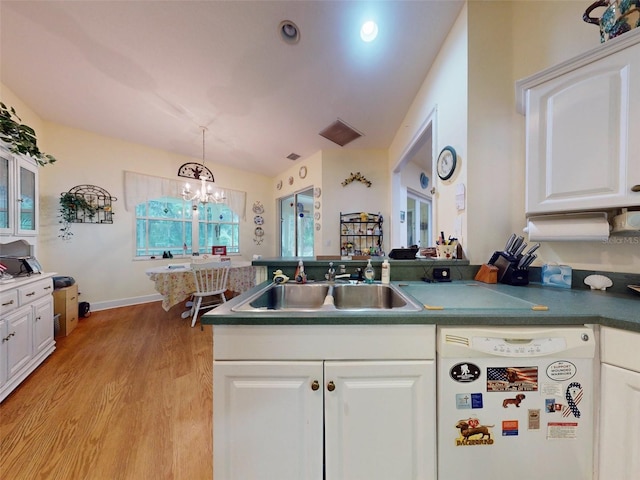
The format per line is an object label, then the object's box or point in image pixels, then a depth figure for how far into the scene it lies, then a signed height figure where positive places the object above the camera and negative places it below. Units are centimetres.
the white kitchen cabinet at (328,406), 83 -66
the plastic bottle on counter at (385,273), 134 -22
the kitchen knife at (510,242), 135 -2
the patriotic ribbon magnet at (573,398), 80 -61
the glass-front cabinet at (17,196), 188 +40
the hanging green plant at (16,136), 179 +91
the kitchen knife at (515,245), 132 -4
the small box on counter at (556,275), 122 -22
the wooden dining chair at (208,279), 293 -59
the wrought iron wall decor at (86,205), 316 +51
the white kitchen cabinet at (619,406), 73 -59
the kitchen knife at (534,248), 127 -6
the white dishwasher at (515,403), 80 -63
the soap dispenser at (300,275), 140 -25
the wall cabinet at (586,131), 89 +50
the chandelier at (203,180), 330 +103
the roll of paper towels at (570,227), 104 +6
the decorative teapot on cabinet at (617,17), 92 +99
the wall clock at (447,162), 158 +59
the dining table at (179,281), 275 -60
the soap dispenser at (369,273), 139 -23
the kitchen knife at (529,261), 127 -14
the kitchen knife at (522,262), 128 -14
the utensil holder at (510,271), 127 -20
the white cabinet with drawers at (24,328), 157 -77
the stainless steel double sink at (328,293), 132 -37
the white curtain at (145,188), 368 +92
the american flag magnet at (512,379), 80 -54
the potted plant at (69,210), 313 +43
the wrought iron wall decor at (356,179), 369 +103
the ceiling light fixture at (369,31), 162 +163
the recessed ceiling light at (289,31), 167 +168
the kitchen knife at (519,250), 131 -7
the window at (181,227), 394 +23
